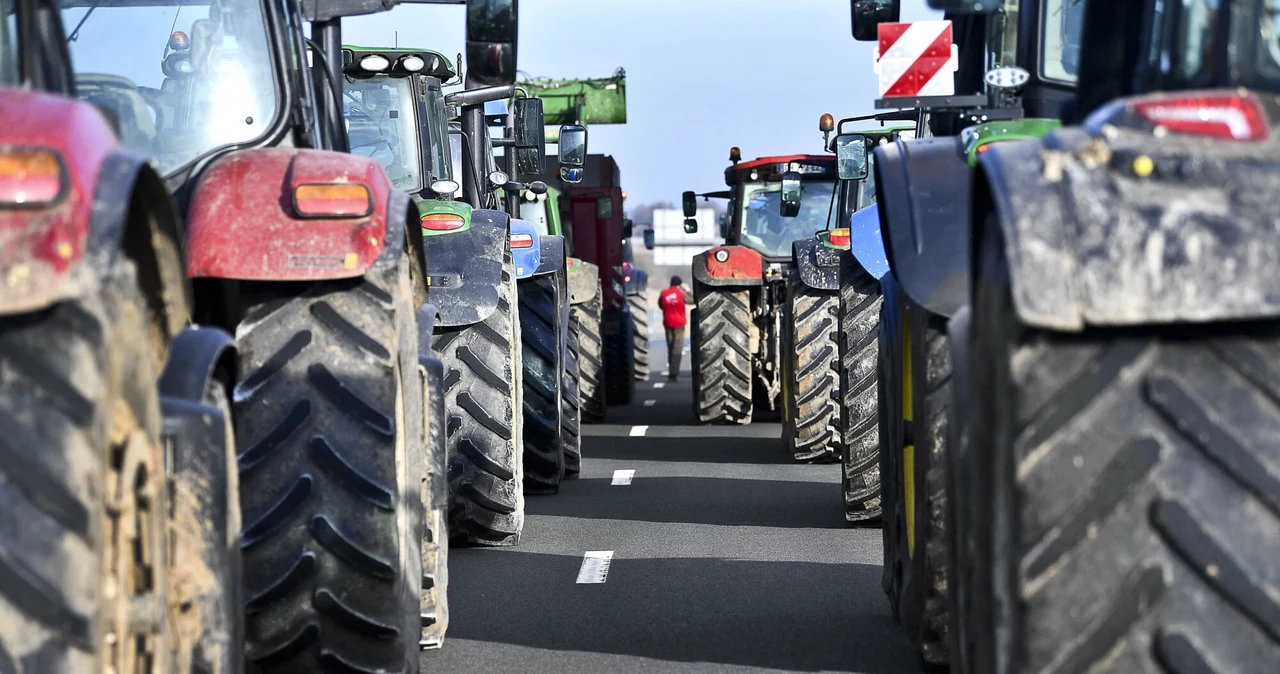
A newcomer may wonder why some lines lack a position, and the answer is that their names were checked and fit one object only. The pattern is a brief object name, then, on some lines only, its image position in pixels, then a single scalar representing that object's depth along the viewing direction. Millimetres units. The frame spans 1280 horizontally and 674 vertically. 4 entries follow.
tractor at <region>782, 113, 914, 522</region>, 21437
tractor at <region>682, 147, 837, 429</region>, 34937
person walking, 58406
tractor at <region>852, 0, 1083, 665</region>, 11461
